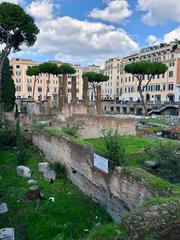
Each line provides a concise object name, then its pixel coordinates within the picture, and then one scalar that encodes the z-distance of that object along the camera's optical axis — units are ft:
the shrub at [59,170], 26.73
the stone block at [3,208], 18.31
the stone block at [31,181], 24.19
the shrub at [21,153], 30.19
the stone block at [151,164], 23.08
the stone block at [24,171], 26.19
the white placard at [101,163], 18.88
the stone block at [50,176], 25.17
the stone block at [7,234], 13.85
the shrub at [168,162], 19.44
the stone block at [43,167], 27.72
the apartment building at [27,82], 170.42
